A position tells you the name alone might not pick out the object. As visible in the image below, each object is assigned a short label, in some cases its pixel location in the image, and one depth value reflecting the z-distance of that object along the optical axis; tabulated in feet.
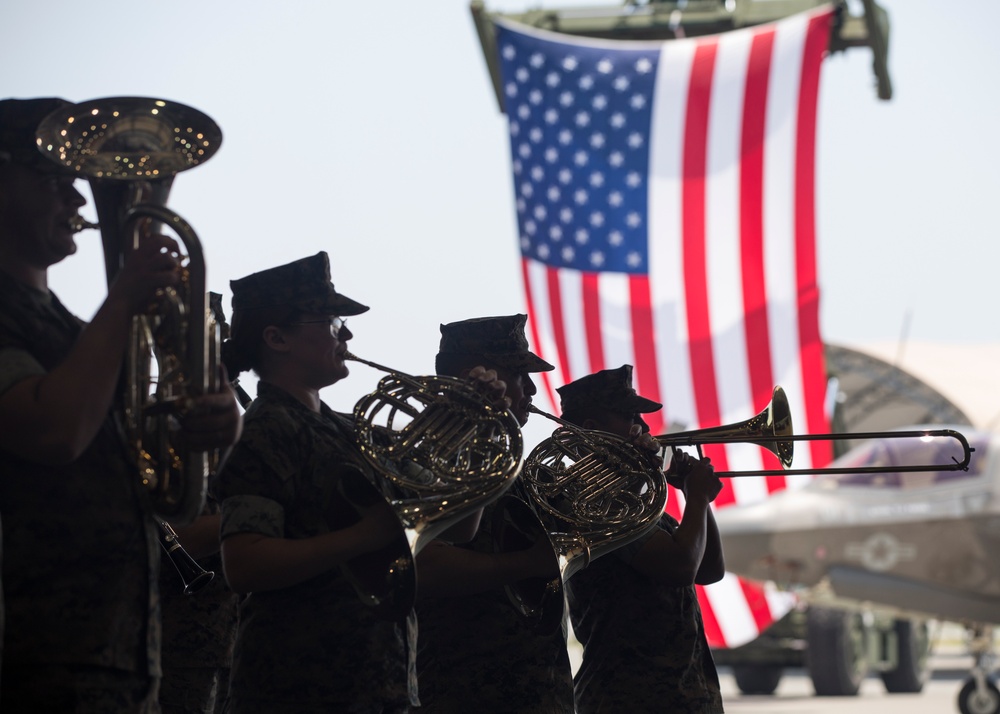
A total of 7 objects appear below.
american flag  90.53
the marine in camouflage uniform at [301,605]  18.72
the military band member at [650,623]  27.20
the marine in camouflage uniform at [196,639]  25.50
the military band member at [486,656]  23.72
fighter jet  90.12
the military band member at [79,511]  14.44
